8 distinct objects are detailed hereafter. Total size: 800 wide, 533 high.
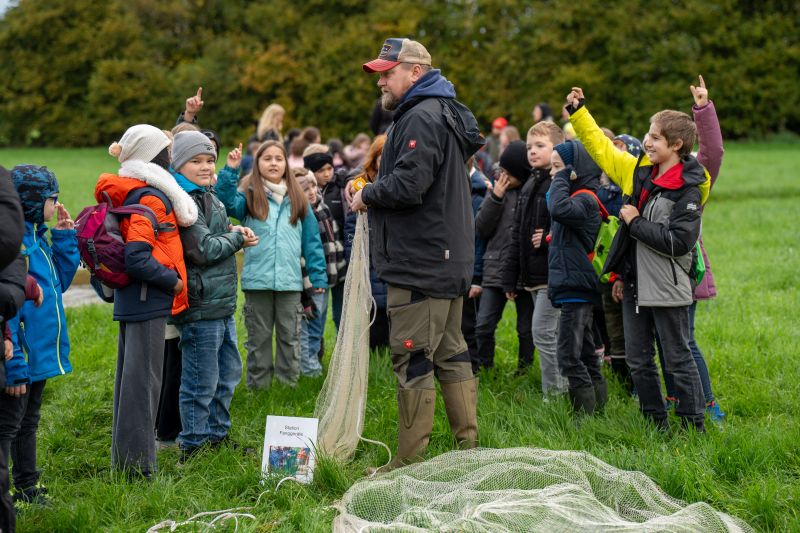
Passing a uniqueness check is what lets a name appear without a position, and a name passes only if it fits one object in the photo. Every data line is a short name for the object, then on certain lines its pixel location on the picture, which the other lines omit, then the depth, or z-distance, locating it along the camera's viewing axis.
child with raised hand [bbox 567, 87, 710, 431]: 5.32
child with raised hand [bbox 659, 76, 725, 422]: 5.47
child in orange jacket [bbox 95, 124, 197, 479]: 4.94
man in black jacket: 4.93
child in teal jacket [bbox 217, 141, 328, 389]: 6.71
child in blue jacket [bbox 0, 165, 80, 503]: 4.50
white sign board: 4.99
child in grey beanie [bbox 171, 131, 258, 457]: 5.40
